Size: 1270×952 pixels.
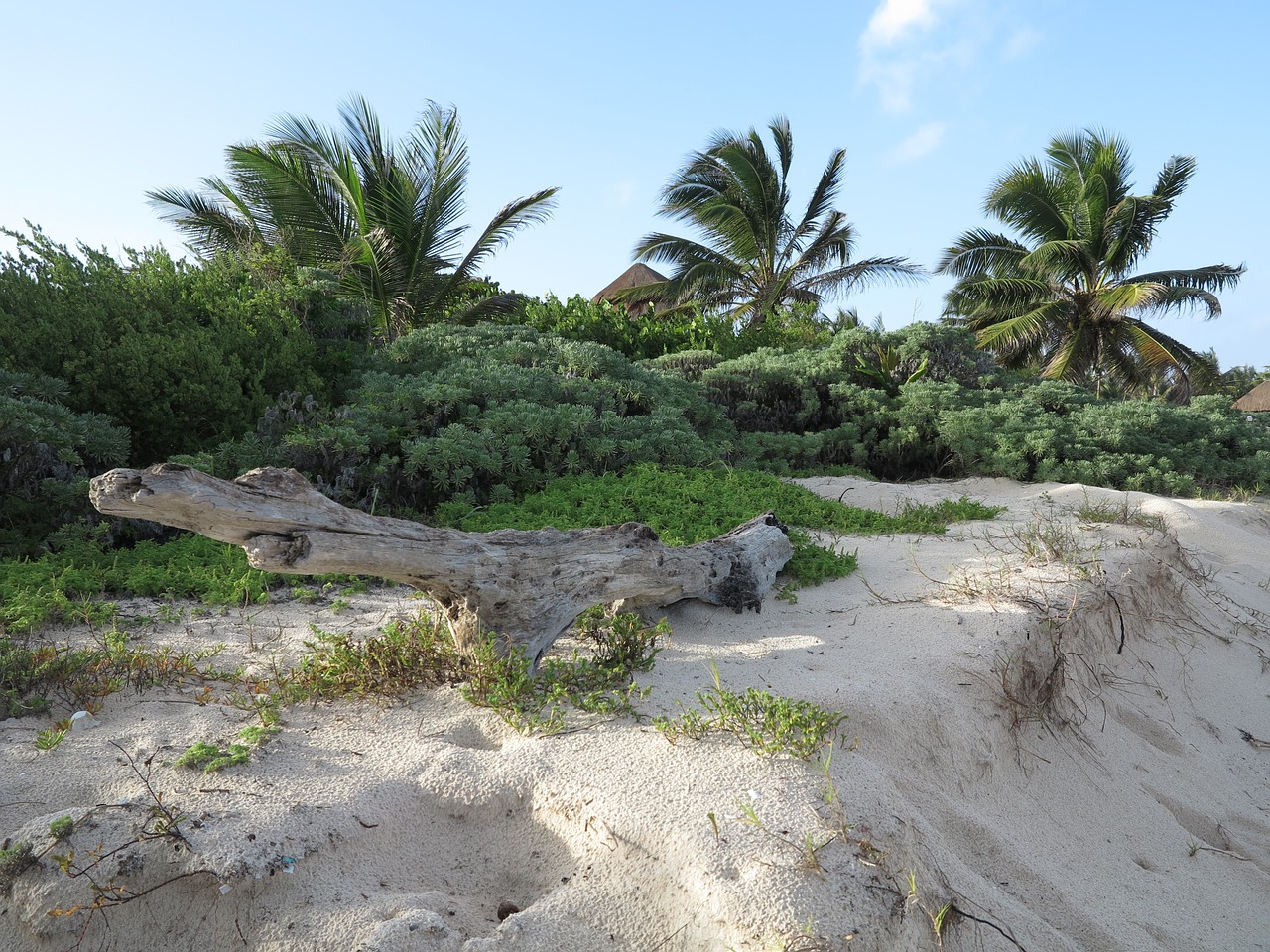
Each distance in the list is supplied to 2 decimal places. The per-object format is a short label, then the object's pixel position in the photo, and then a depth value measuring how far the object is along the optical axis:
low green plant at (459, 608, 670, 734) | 3.04
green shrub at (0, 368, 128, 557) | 5.11
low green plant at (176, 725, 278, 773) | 2.59
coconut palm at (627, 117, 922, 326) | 21.12
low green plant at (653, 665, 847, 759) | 2.70
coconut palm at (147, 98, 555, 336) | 14.20
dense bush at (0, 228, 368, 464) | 6.36
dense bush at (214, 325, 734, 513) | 6.21
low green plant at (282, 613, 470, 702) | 3.20
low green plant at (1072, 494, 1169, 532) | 6.10
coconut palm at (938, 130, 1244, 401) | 19.02
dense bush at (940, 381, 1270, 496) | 8.38
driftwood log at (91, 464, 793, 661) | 2.59
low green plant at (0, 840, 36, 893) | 2.17
